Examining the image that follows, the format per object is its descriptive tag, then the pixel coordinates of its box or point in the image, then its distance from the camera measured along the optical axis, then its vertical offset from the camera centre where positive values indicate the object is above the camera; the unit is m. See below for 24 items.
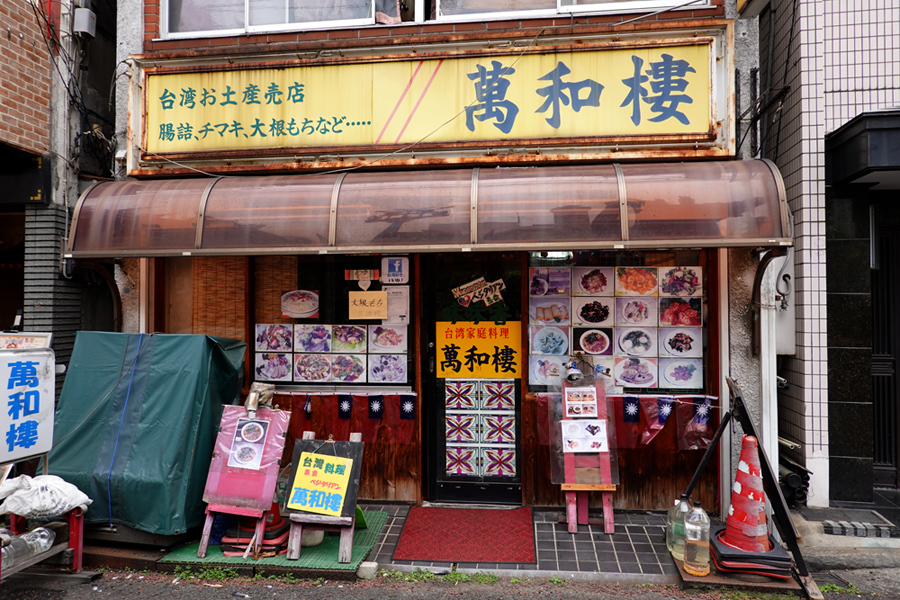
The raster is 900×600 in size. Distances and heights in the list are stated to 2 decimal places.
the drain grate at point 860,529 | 5.38 -2.29
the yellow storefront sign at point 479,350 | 6.57 -0.52
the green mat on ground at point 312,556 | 5.07 -2.49
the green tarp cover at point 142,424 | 5.23 -1.22
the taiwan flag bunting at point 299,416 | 6.75 -1.40
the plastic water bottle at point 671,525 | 5.18 -2.21
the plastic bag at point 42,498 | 4.75 -1.76
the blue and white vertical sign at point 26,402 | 4.58 -0.86
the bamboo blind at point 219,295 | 6.95 +0.18
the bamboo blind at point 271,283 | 6.94 +0.35
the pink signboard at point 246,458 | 5.29 -1.55
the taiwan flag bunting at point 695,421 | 6.12 -1.33
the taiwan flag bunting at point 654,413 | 6.19 -1.25
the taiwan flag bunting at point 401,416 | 6.58 -1.36
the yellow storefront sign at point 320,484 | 5.18 -1.77
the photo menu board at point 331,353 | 6.75 -0.59
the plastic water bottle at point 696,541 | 4.84 -2.19
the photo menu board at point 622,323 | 6.32 -0.18
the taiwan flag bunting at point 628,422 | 6.25 -1.36
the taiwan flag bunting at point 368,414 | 6.63 -1.34
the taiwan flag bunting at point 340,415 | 6.66 -1.36
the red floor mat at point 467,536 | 5.34 -2.51
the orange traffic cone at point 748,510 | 4.85 -1.91
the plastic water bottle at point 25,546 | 4.54 -2.14
